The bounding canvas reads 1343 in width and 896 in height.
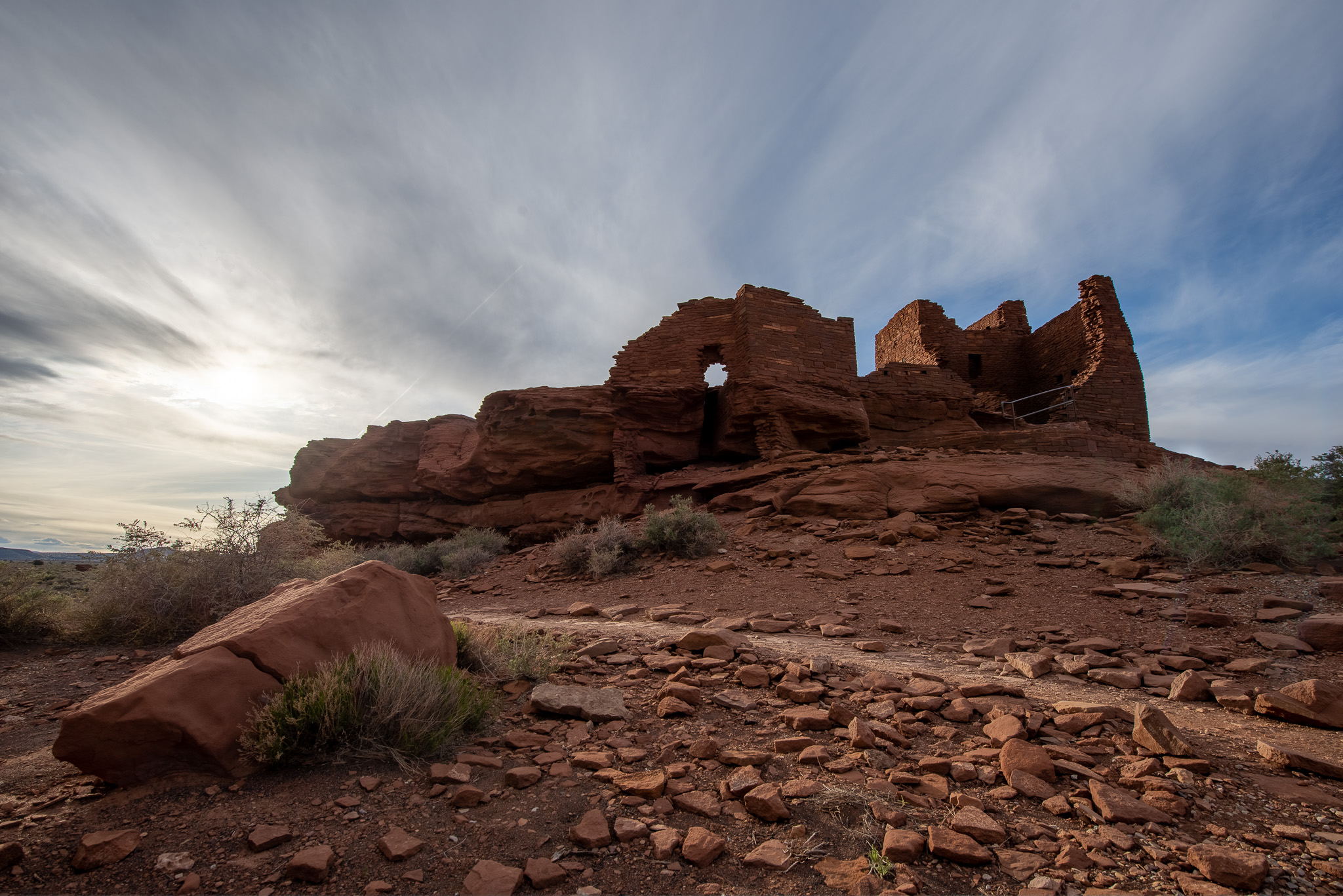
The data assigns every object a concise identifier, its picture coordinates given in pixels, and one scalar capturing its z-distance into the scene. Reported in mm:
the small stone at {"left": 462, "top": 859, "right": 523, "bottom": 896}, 1916
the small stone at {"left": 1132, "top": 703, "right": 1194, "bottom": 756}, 2766
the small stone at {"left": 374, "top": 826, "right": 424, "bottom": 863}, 2061
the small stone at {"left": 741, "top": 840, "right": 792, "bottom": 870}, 2055
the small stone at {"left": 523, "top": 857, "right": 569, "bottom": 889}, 1957
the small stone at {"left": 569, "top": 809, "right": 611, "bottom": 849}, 2162
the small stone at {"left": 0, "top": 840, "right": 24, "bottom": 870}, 1944
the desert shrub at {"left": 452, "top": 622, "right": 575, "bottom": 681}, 4117
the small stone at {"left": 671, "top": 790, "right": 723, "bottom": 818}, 2365
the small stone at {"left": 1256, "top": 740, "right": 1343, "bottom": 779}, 2564
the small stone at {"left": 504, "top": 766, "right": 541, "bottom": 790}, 2625
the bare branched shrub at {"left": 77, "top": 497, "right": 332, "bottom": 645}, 5910
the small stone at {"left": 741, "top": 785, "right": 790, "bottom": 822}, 2314
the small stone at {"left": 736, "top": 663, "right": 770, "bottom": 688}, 3945
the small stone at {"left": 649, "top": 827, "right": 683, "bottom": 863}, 2100
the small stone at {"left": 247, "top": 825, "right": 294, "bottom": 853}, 2092
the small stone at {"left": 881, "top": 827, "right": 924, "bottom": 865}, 2068
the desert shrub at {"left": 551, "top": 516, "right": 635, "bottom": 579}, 9938
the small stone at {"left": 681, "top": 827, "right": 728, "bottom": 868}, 2066
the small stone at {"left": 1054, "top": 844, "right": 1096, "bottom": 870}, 2020
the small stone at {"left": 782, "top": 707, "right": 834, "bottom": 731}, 3193
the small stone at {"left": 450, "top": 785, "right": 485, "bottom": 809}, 2447
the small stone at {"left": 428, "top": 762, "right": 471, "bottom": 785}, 2607
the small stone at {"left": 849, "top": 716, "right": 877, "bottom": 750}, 2926
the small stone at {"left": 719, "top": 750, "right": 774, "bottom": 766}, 2770
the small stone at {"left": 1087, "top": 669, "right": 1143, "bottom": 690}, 4004
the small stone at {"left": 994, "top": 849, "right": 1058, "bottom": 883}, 2006
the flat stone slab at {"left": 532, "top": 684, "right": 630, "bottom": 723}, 3404
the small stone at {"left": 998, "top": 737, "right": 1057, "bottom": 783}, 2621
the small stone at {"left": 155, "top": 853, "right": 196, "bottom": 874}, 1980
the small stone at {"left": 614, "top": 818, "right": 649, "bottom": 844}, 2191
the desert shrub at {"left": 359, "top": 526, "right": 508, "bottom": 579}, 12617
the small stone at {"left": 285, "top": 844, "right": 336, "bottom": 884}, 1938
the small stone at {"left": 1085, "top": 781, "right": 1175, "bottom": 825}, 2262
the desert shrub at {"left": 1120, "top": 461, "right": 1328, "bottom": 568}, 6477
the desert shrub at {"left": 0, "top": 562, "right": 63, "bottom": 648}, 5812
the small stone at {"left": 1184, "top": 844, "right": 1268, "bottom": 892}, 1853
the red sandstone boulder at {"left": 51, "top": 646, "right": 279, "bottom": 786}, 2441
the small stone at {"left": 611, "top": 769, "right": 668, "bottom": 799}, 2500
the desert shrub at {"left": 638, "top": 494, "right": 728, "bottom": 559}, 9906
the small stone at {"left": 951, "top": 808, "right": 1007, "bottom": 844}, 2164
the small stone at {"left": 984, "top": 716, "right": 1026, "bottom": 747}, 2963
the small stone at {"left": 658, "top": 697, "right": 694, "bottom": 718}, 3463
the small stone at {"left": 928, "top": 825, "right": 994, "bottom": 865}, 2045
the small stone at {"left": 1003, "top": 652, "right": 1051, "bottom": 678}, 4266
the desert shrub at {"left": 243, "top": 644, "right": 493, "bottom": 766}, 2664
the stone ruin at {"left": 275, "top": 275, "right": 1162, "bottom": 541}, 13680
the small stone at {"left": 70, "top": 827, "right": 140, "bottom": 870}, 1977
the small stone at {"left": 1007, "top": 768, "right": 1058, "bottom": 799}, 2486
